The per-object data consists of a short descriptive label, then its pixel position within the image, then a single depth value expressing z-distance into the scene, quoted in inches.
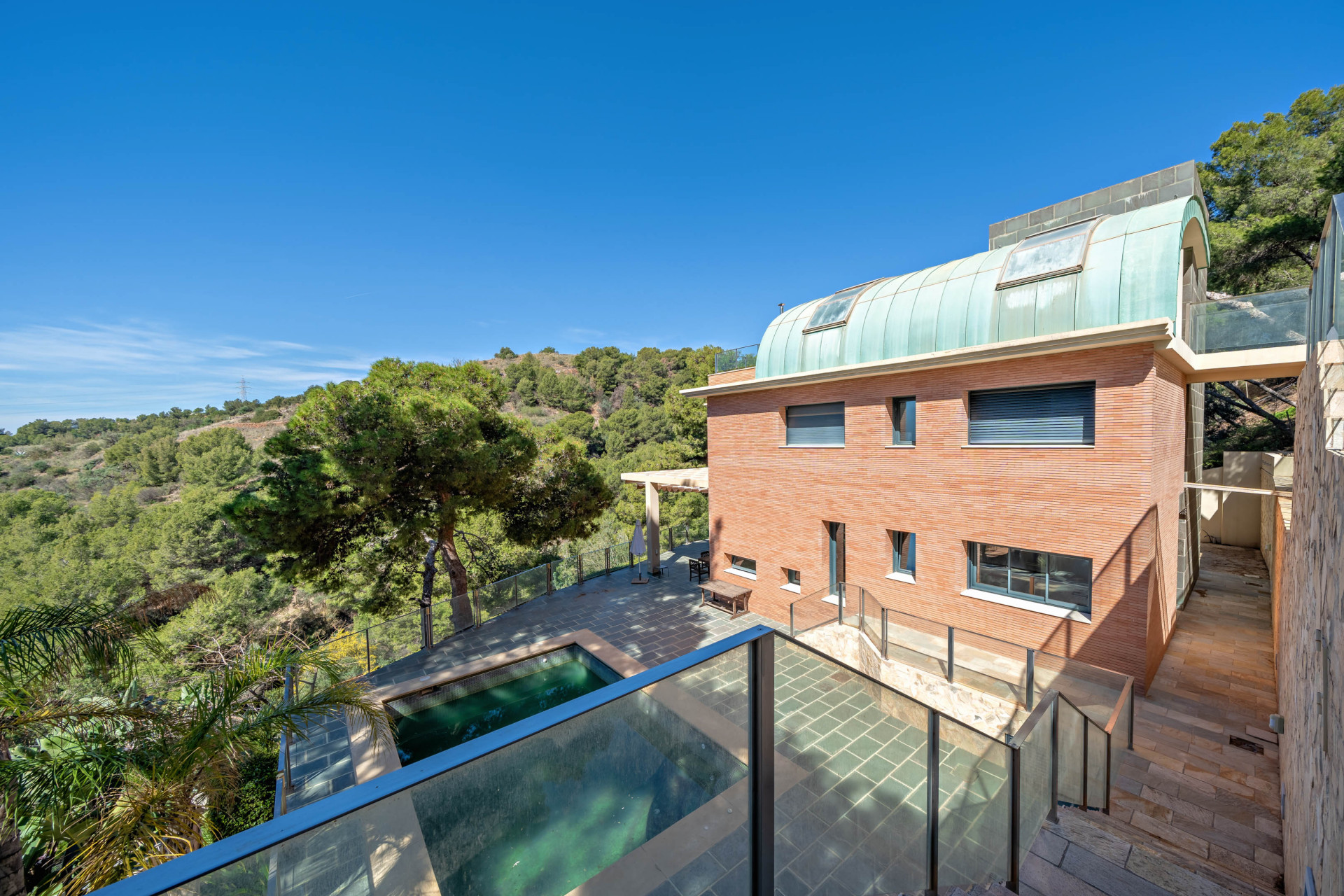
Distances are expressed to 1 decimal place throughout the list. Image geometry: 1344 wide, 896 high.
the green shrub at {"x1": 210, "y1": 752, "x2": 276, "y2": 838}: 222.8
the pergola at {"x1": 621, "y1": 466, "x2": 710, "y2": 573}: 558.6
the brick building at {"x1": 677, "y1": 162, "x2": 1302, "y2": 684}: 284.5
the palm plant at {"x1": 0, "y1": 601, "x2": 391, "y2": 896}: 145.7
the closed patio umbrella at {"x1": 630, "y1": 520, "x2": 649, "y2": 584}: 562.9
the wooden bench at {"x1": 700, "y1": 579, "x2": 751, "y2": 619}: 462.3
